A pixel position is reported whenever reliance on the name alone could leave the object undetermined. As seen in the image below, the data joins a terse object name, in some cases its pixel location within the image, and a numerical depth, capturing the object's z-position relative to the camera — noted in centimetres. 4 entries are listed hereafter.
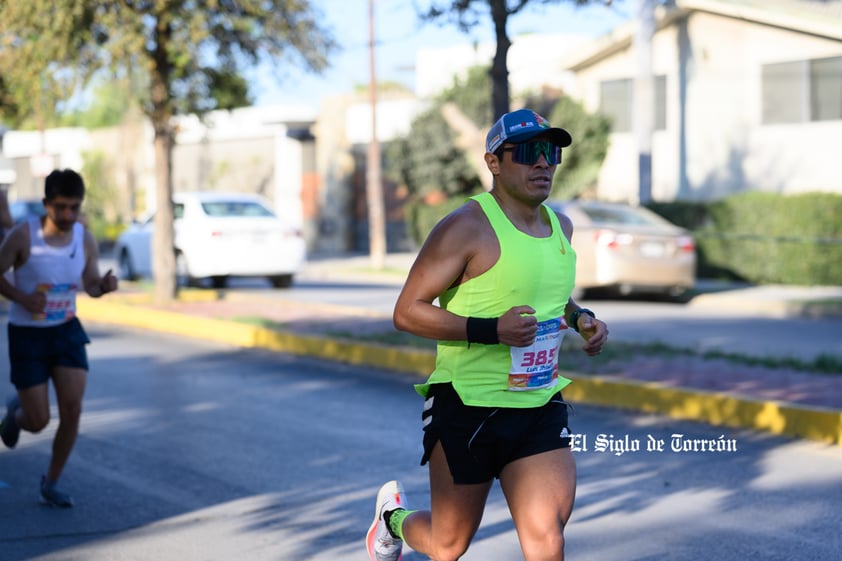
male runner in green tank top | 416
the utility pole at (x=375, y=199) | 2828
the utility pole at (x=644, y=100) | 2428
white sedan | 2041
